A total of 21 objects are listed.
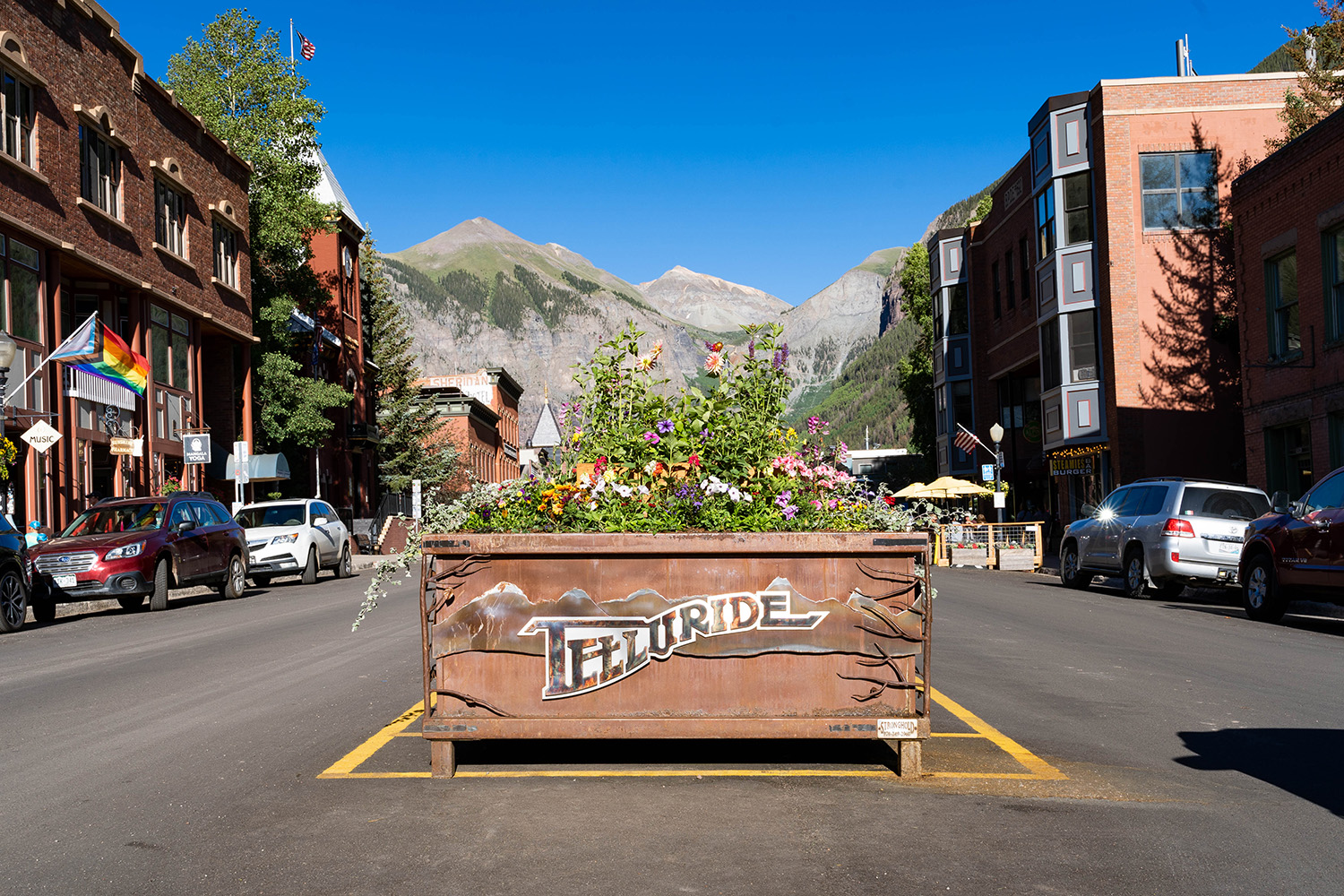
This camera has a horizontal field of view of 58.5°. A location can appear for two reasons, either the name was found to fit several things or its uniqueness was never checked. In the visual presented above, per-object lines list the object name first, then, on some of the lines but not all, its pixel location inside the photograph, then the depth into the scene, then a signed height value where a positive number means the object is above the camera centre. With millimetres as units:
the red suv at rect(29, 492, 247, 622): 16969 -702
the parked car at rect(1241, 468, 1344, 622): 13125 -893
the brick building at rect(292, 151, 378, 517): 51875 +6164
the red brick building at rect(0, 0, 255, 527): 24703 +6351
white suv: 24156 -732
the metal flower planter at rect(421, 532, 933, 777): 5535 -659
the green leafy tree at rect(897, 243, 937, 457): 58750 +6321
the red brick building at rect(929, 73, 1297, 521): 32062 +6002
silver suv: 17109 -766
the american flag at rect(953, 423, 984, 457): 41500 +1528
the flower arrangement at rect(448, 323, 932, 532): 5984 +134
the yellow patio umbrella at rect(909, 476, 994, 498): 35344 -97
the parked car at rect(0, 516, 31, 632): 14648 -857
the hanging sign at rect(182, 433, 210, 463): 27688 +1308
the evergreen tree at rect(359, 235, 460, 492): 61688 +4653
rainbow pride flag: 23156 +3083
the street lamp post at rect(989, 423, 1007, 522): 32825 +733
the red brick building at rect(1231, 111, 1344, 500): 21859 +3308
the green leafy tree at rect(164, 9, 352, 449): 41250 +12283
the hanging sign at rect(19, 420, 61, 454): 21281 +1303
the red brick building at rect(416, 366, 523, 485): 77625 +5810
